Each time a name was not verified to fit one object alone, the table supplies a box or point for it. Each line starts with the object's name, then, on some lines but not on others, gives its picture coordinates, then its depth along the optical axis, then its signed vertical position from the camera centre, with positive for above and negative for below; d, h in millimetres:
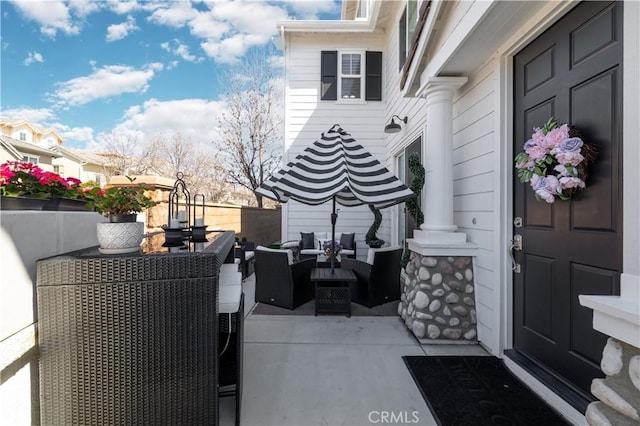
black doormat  1979 -1351
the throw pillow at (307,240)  6778 -631
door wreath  1863 +347
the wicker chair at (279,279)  4066 -943
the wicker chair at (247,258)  5471 -901
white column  3173 +535
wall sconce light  5051 +1469
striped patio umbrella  3514 +440
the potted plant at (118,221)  1626 -51
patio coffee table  3920 -1117
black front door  1779 +31
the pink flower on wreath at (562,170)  1903 +279
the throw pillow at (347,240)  6727 -626
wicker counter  1421 -630
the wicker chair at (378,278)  4105 -931
